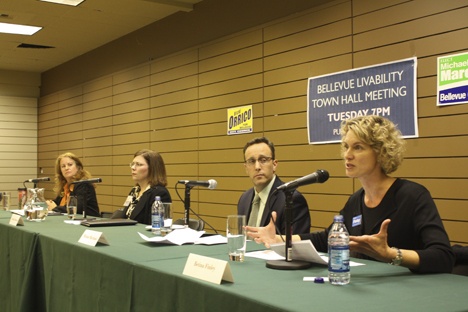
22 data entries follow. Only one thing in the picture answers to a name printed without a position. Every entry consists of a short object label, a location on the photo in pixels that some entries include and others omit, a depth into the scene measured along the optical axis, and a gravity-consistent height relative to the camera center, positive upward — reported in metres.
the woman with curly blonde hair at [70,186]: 4.83 -0.19
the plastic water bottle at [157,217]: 3.00 -0.29
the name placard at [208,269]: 1.65 -0.33
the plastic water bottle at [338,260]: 1.61 -0.28
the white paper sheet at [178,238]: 2.57 -0.35
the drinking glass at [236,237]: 2.06 -0.28
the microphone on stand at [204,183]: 3.14 -0.10
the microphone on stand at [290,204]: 1.93 -0.14
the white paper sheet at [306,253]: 1.89 -0.31
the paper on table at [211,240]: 2.58 -0.36
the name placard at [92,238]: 2.50 -0.35
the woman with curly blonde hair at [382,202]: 2.12 -0.15
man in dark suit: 3.07 -0.18
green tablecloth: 1.44 -0.38
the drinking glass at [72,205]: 3.95 -0.29
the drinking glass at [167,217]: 3.01 -0.29
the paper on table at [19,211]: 4.41 -0.39
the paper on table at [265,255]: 2.12 -0.37
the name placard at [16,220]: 3.43 -0.36
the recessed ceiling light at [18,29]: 7.13 +1.90
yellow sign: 5.43 +0.50
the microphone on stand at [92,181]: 4.18 -0.11
